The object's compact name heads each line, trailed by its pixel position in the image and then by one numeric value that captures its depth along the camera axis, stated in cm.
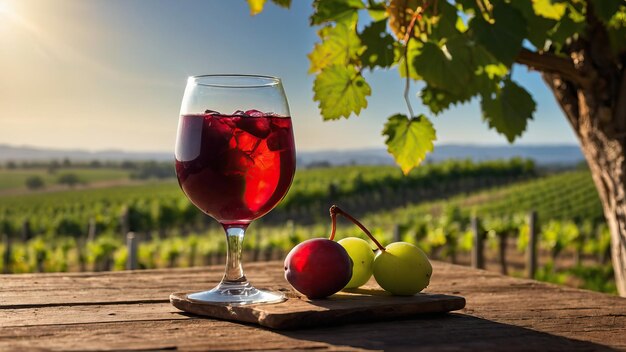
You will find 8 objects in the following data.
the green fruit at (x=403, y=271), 74
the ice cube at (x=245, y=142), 71
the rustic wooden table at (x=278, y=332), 62
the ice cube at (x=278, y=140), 72
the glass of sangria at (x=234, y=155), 71
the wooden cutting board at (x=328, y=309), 66
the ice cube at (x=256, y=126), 71
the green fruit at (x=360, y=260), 78
